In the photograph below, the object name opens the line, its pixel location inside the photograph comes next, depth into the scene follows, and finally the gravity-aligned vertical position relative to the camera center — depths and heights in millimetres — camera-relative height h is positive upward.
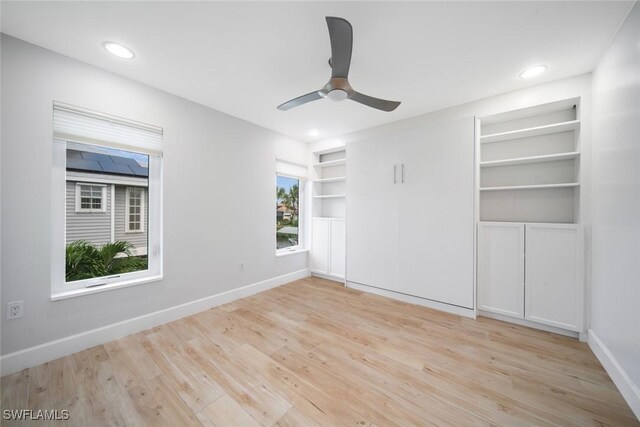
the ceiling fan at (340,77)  1356 +1034
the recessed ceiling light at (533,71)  2135 +1333
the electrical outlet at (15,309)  1739 -733
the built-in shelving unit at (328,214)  4039 -17
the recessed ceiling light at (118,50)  1853 +1315
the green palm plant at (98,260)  2109 -474
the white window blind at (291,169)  3945 +776
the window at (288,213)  4047 -3
